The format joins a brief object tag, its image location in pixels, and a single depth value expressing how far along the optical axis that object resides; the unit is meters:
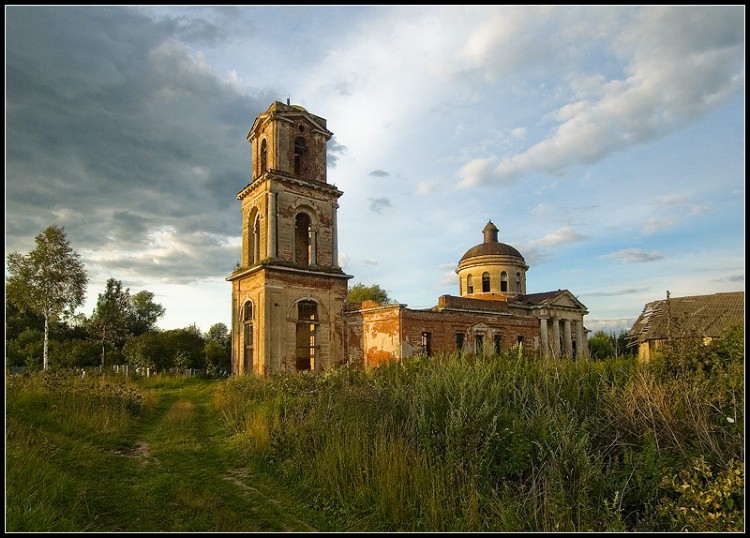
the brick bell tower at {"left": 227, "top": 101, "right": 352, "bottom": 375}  23.20
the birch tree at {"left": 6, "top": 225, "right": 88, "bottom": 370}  27.72
